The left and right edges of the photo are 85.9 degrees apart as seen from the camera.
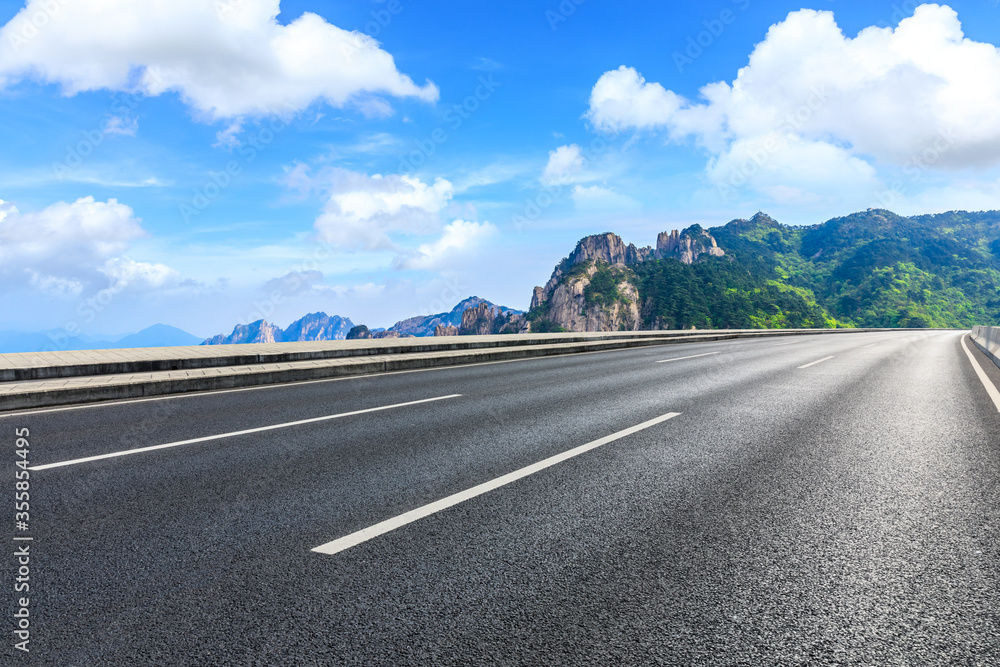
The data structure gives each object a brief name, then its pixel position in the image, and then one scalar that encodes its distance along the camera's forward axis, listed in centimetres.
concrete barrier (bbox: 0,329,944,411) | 851
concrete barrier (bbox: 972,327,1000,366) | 1612
